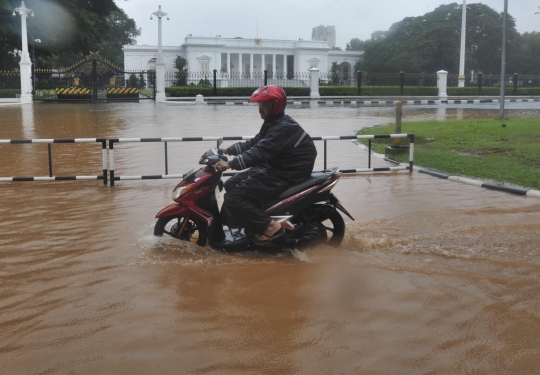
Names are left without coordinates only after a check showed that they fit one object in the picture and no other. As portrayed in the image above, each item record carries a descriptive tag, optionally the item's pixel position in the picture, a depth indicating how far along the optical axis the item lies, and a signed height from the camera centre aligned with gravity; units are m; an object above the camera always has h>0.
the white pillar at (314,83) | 38.97 +1.93
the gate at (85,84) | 36.81 +1.85
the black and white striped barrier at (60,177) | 8.79 -0.98
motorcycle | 5.23 -0.94
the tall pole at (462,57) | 44.60 +4.42
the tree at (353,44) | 101.50 +12.17
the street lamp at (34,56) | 36.53 +3.71
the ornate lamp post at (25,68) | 33.70 +2.63
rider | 5.11 -0.47
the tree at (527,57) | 58.34 +5.54
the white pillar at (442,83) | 40.62 +2.05
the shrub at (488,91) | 42.88 +1.63
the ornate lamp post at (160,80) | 37.22 +2.06
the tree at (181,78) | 44.34 +2.61
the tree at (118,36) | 74.44 +10.26
